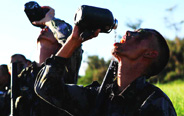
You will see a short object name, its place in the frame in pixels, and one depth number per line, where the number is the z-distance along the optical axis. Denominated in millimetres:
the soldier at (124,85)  2695
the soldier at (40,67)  3402
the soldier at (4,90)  4828
